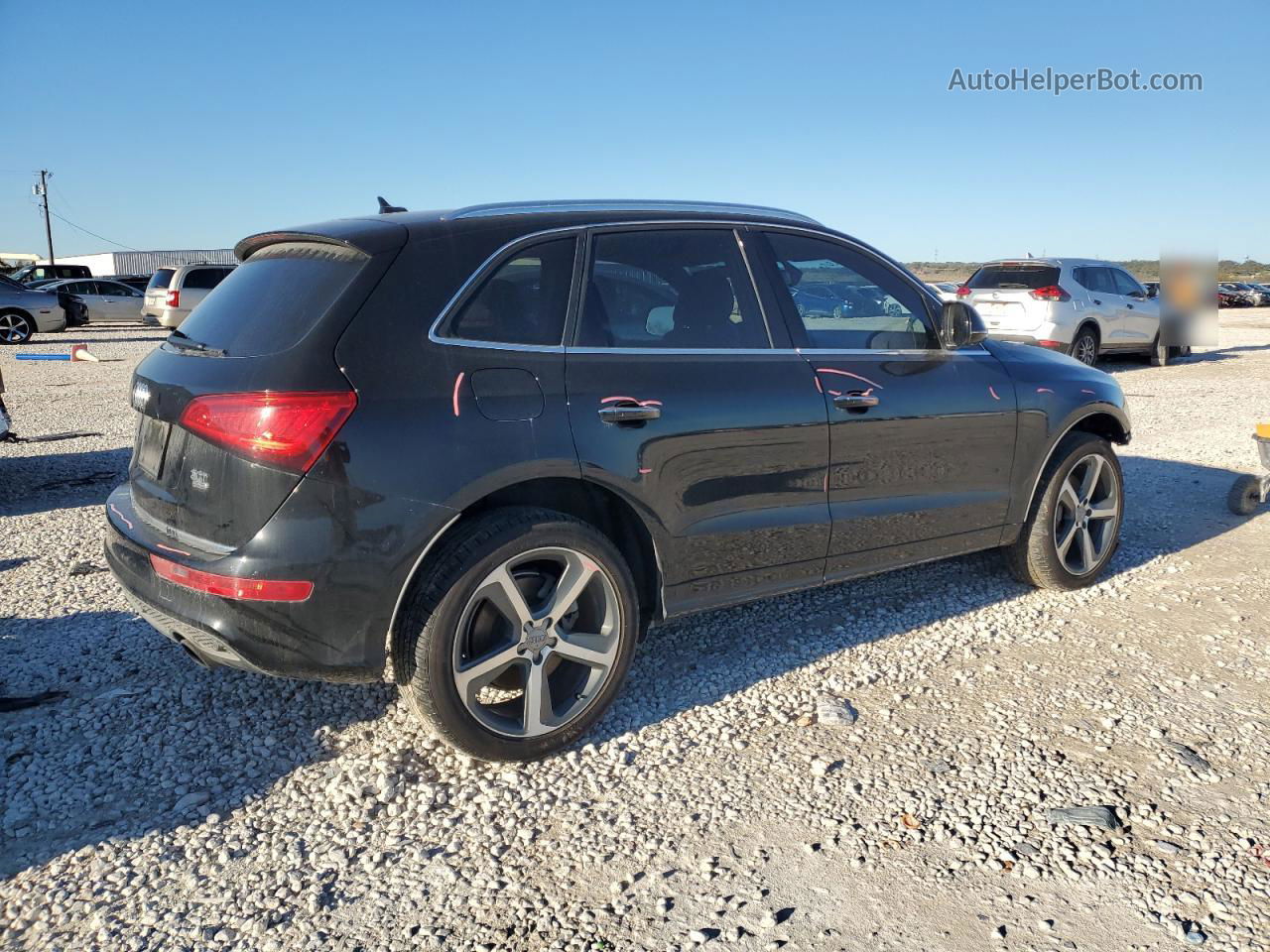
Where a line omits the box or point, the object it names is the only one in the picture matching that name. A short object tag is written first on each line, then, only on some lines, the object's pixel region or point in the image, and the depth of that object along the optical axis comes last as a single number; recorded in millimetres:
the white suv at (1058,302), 14375
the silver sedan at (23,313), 23000
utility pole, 69188
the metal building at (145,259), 71438
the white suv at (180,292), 23125
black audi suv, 2914
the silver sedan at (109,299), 29484
